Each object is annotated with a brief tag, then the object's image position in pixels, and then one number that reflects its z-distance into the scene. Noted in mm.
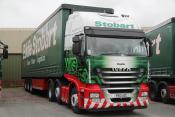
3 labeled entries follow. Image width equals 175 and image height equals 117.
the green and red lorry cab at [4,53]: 9449
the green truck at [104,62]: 7274
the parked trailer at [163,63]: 10338
